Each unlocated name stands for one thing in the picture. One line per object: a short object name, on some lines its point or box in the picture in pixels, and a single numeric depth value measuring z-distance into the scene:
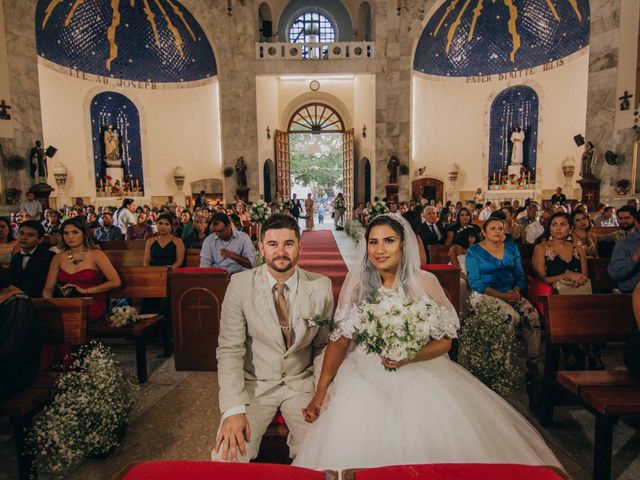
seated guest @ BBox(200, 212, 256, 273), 5.09
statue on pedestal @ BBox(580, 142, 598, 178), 12.48
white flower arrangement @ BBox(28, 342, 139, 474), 2.53
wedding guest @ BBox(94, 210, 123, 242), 7.65
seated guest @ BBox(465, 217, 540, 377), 3.88
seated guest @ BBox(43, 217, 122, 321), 3.98
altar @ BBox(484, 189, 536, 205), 17.42
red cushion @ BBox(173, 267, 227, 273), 4.08
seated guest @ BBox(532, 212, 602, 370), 3.98
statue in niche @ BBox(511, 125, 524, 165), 17.61
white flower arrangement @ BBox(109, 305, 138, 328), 3.88
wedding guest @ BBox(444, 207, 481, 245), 6.07
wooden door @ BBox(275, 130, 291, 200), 19.78
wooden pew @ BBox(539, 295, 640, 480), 2.99
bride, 1.80
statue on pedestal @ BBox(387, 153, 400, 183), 16.41
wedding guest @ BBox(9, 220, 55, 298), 4.04
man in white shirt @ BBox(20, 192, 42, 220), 10.97
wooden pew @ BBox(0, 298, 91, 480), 3.04
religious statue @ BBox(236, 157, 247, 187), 16.69
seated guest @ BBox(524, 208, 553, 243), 7.16
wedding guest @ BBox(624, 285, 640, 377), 2.53
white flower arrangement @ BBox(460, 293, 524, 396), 3.29
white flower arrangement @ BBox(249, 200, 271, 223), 8.98
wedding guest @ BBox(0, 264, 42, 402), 2.46
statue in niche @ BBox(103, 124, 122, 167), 16.69
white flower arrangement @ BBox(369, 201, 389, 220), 8.68
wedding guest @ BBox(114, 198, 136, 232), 10.46
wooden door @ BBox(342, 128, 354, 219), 19.48
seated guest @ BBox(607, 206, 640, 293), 3.76
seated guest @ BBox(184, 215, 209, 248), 7.08
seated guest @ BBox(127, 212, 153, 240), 7.75
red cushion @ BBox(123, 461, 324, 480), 1.21
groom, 2.18
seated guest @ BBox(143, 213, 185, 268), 5.48
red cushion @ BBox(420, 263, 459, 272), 4.22
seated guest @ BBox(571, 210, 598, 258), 5.51
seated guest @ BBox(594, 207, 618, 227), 8.41
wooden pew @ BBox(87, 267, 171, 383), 4.16
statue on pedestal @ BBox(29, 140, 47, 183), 11.89
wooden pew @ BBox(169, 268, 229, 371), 4.12
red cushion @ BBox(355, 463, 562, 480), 1.16
